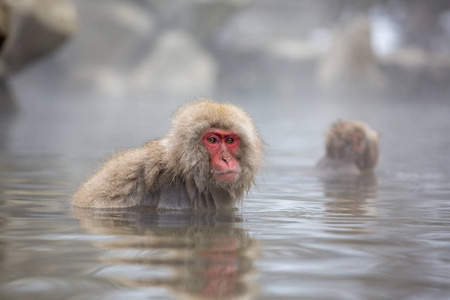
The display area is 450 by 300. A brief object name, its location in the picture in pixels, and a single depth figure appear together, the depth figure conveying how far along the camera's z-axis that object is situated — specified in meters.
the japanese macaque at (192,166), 8.87
